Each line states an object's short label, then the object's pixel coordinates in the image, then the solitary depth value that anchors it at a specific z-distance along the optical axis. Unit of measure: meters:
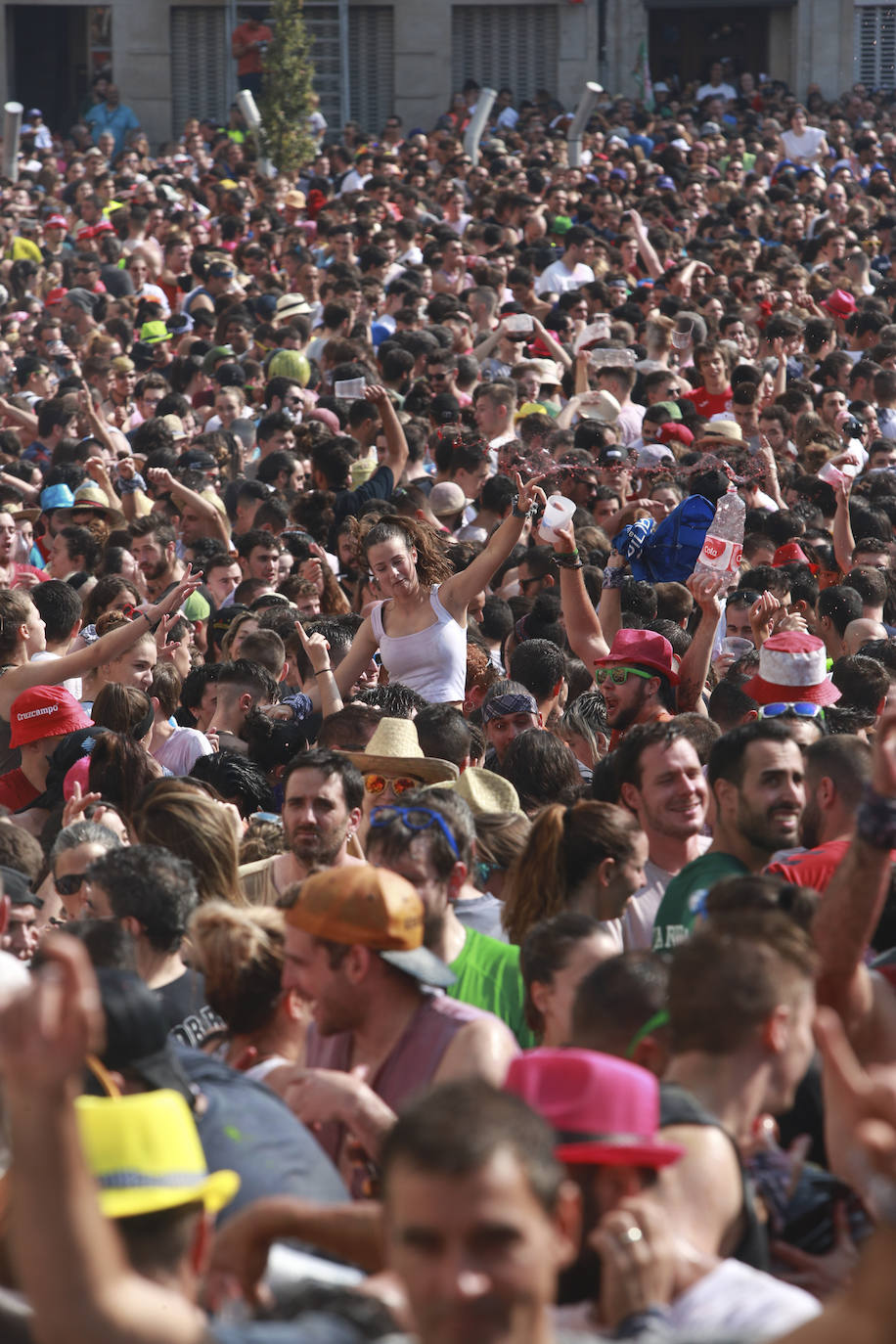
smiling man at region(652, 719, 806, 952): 9.30
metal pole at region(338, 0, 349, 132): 58.69
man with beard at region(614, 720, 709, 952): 9.71
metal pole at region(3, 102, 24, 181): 42.72
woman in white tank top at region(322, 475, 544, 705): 13.66
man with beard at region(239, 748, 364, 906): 10.07
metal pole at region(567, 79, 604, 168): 42.78
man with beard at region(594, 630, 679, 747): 12.71
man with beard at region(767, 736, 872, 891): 9.44
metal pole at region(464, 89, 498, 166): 45.44
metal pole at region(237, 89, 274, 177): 45.75
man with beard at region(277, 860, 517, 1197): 6.99
